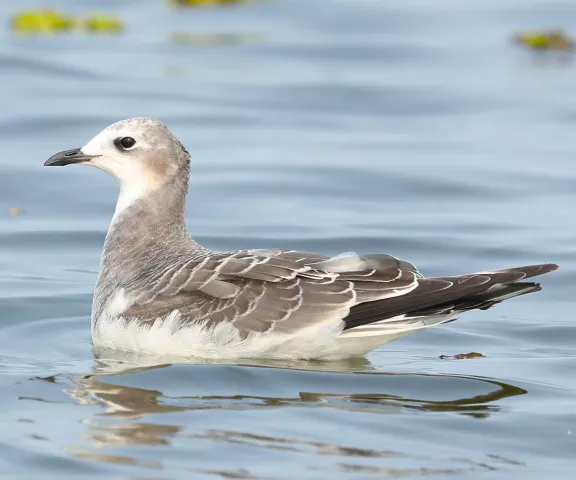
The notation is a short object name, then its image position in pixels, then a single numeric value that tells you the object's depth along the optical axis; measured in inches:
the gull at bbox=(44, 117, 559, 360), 371.9
